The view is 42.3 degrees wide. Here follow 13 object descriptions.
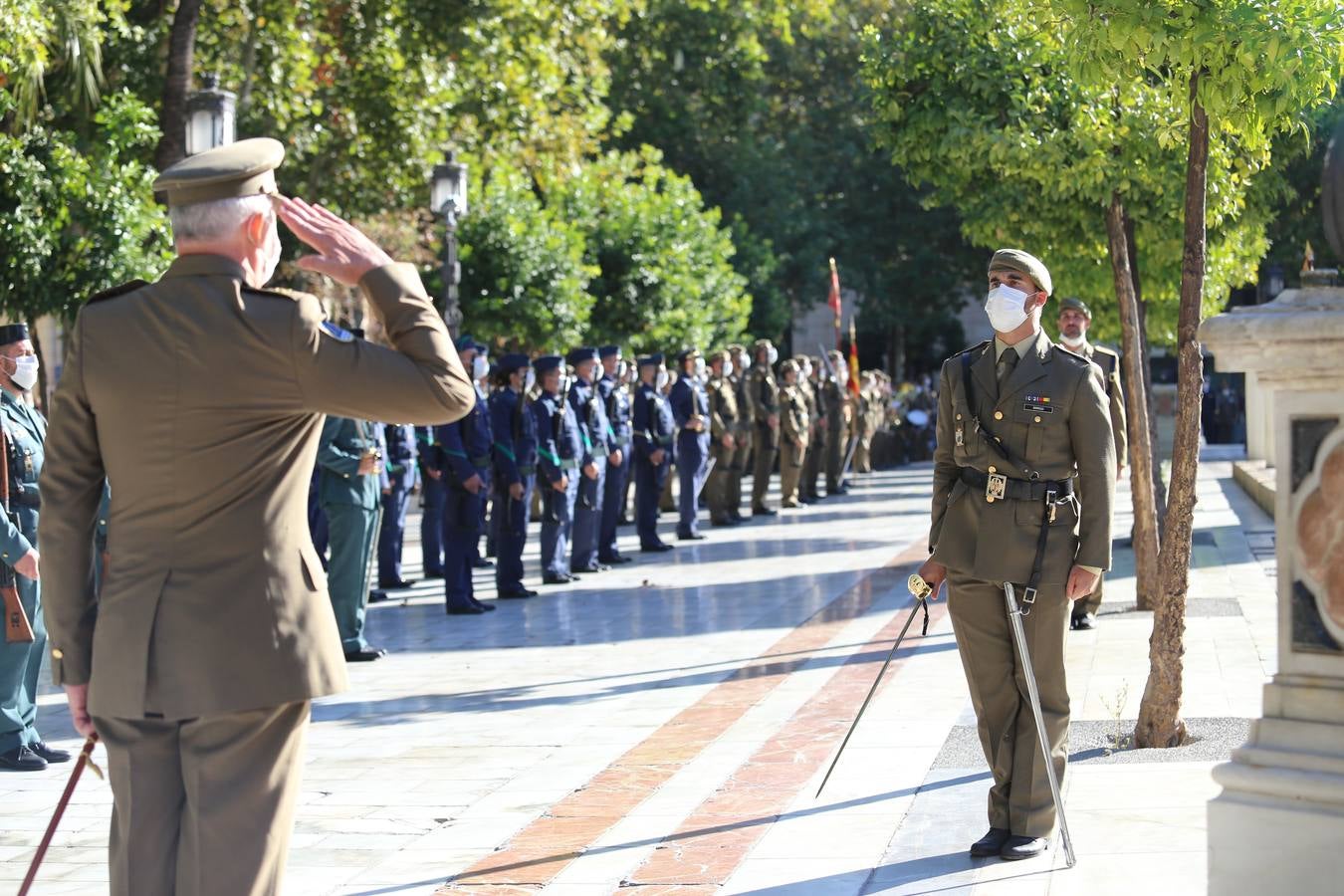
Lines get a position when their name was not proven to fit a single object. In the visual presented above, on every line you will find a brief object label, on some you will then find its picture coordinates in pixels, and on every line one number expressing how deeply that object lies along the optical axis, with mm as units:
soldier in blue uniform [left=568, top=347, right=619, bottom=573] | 16078
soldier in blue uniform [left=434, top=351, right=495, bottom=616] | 13461
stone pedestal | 4188
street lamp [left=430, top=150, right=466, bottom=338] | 19156
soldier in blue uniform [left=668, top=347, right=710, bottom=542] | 19562
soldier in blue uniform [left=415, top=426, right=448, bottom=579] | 14297
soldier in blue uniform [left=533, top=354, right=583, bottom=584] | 15125
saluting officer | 3566
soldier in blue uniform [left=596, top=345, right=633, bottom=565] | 17094
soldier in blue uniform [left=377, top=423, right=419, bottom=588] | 14461
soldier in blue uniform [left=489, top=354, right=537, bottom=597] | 14414
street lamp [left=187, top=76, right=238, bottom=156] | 15344
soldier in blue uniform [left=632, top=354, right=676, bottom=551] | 18438
